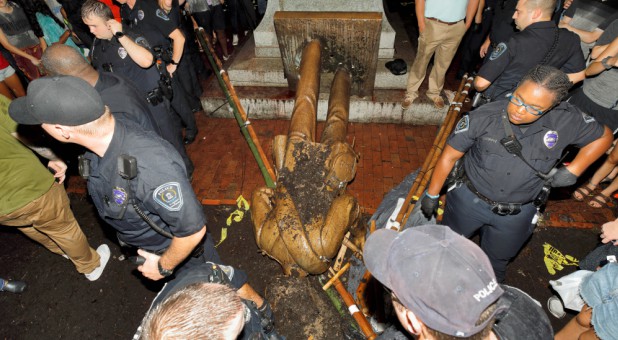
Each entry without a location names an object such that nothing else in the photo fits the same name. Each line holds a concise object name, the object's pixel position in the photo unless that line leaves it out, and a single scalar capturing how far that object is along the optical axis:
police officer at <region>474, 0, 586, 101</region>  3.37
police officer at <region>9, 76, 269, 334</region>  2.01
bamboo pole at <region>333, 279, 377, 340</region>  2.66
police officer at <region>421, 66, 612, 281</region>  2.40
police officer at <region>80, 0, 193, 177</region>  3.63
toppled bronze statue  3.03
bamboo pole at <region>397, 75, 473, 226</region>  3.57
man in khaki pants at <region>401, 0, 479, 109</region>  4.66
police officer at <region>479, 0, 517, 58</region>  4.59
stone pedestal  5.28
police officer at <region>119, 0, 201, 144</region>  4.56
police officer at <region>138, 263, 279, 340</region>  1.35
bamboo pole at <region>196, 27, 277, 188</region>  4.42
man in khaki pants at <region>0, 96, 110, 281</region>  2.87
